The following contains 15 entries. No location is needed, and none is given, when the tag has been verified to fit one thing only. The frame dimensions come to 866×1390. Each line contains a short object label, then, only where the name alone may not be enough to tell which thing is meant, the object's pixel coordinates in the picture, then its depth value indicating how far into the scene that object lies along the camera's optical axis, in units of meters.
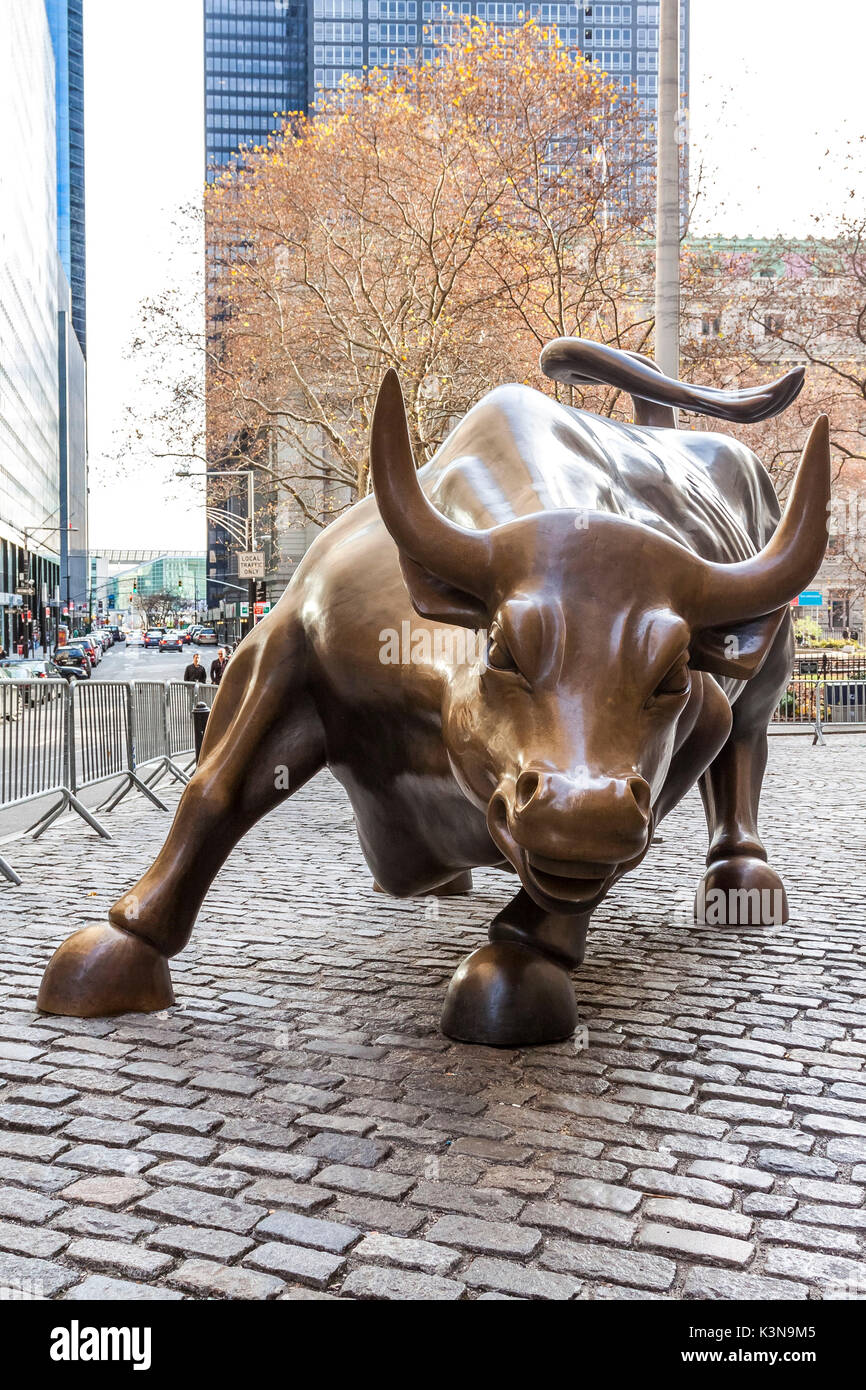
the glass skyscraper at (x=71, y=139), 139.12
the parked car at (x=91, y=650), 57.59
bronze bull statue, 3.00
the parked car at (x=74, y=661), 38.91
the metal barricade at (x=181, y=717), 15.02
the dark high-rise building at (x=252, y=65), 128.62
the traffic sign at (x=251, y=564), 29.62
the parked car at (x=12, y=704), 8.80
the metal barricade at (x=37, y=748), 9.09
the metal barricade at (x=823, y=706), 22.38
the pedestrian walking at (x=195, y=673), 25.92
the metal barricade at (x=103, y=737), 10.82
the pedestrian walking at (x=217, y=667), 27.42
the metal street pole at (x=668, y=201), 13.55
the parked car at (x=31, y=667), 31.70
